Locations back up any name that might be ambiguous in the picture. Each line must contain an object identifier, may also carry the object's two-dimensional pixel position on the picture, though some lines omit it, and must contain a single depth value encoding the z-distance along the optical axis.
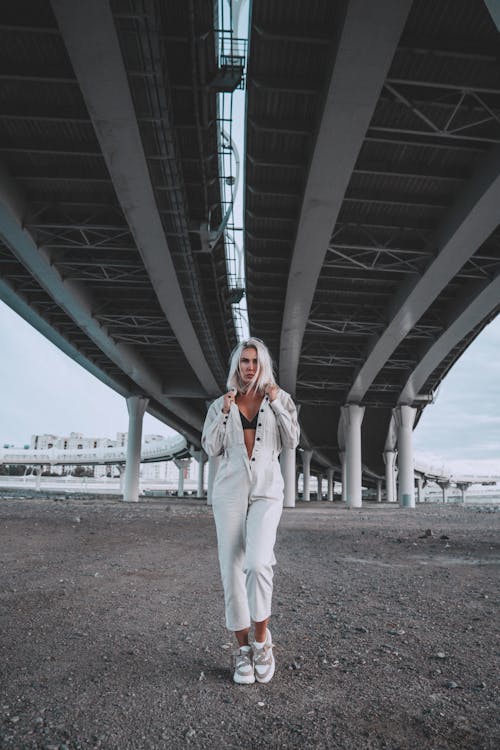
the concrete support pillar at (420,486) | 106.43
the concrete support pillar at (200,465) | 91.56
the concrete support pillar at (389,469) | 68.00
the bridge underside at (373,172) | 11.18
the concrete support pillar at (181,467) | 112.34
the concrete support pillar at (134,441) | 44.66
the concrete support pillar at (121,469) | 115.31
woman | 3.49
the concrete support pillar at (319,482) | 117.74
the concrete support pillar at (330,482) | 102.85
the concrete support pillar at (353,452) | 41.50
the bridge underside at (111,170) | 10.89
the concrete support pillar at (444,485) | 113.44
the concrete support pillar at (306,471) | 74.38
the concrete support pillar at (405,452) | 42.69
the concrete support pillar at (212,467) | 36.31
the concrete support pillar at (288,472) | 43.34
